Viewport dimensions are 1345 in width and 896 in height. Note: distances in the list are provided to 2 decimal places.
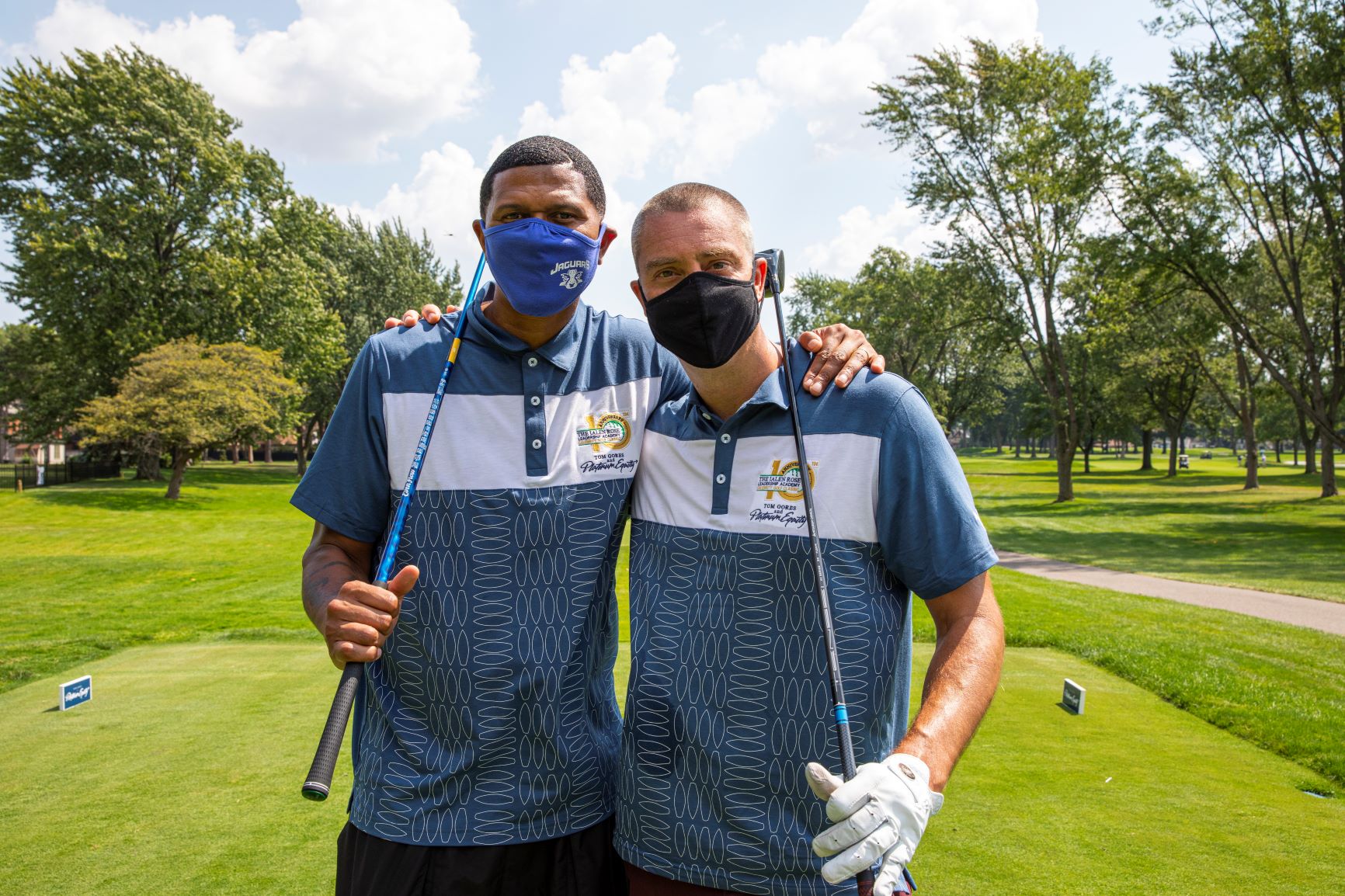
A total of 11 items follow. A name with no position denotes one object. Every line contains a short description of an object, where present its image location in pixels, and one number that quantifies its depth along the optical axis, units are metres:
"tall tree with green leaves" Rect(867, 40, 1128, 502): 23.97
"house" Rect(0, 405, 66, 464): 36.44
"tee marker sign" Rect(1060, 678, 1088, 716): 5.27
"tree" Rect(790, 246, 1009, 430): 28.83
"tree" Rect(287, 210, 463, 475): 41.34
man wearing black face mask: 1.99
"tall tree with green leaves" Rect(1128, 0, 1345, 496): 19.67
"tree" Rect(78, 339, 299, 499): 25.47
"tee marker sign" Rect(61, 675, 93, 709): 5.35
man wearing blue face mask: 2.12
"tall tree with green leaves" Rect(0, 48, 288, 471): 28.36
